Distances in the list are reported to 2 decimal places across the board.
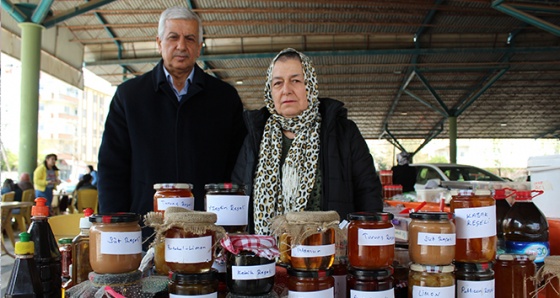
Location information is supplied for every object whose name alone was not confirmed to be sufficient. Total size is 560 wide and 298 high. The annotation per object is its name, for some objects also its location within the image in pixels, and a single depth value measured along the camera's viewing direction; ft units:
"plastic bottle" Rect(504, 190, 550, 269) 4.28
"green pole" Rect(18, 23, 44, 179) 22.31
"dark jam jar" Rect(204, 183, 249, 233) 3.83
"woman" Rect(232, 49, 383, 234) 5.43
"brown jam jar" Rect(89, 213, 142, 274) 3.14
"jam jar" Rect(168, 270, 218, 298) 3.06
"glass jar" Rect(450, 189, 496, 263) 3.56
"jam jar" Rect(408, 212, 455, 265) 3.29
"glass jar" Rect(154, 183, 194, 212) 3.98
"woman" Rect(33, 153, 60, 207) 25.30
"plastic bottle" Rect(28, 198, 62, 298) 3.36
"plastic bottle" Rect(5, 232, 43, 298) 3.11
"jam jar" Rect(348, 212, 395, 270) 3.23
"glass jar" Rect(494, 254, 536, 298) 3.69
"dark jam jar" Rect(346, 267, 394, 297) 3.19
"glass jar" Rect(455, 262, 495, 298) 3.44
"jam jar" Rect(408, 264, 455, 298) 3.27
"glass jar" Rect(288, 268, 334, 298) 3.07
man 6.59
